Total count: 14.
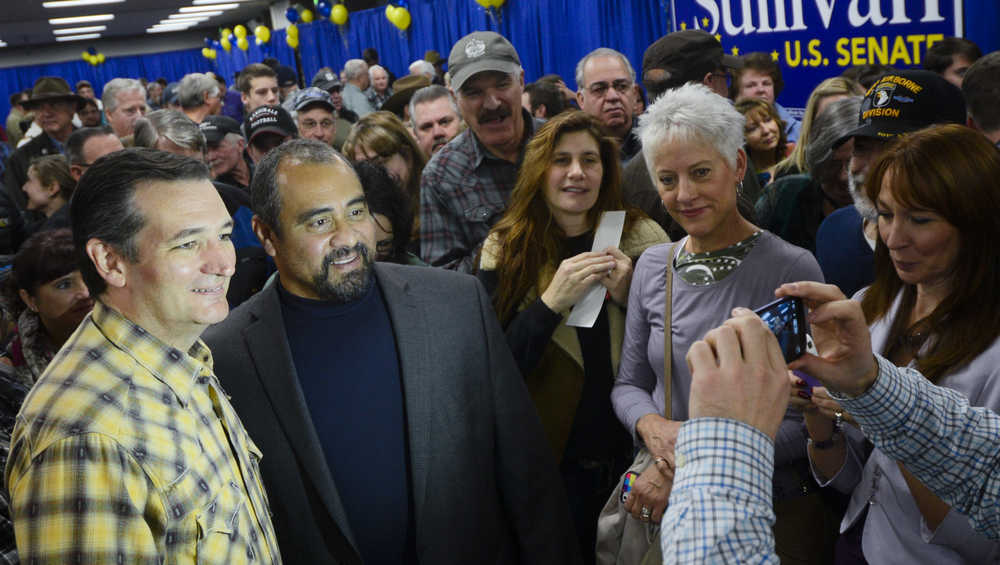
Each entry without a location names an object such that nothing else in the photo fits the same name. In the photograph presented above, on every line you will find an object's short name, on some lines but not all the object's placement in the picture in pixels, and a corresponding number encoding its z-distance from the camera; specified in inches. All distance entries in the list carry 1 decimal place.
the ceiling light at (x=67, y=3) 590.0
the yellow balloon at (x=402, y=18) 514.6
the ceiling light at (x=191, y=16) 818.7
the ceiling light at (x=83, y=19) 737.1
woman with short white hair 71.4
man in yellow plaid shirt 42.2
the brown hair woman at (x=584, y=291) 86.6
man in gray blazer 62.1
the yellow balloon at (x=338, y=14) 601.0
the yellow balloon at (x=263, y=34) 771.4
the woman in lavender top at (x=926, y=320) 55.9
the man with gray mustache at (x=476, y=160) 110.8
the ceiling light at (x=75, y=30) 853.2
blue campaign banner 202.7
